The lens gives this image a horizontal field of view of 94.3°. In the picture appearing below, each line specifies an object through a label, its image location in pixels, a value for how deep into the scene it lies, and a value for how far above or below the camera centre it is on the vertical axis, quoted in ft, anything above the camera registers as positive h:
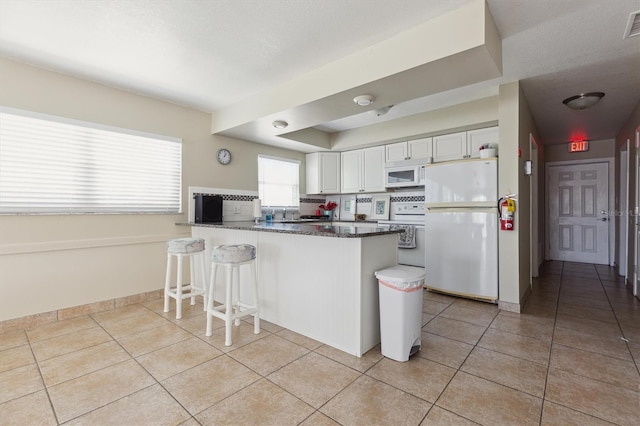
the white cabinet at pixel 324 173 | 18.15 +2.42
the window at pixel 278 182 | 16.33 +1.73
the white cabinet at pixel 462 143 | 12.79 +3.12
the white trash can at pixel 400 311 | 6.86 -2.35
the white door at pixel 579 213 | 18.52 -0.05
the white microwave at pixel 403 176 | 14.83 +1.87
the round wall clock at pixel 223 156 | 14.08 +2.66
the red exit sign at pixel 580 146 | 18.63 +4.17
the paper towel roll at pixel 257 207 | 14.35 +0.22
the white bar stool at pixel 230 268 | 8.17 -1.63
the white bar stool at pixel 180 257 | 9.87 -1.62
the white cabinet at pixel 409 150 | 14.73 +3.20
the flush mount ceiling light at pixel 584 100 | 10.99 +4.23
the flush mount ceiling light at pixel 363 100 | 9.18 +3.53
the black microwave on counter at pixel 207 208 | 12.58 +0.15
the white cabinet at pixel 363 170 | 16.63 +2.44
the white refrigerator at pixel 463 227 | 11.00 -0.61
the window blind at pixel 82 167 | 8.96 +1.53
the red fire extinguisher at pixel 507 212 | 10.21 +0.00
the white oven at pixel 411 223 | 14.90 -0.62
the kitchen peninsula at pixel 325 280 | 7.28 -1.88
